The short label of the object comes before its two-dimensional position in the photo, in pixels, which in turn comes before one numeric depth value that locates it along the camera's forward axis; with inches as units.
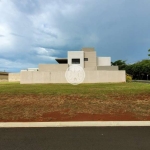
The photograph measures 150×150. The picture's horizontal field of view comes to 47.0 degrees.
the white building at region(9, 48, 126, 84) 1290.6
